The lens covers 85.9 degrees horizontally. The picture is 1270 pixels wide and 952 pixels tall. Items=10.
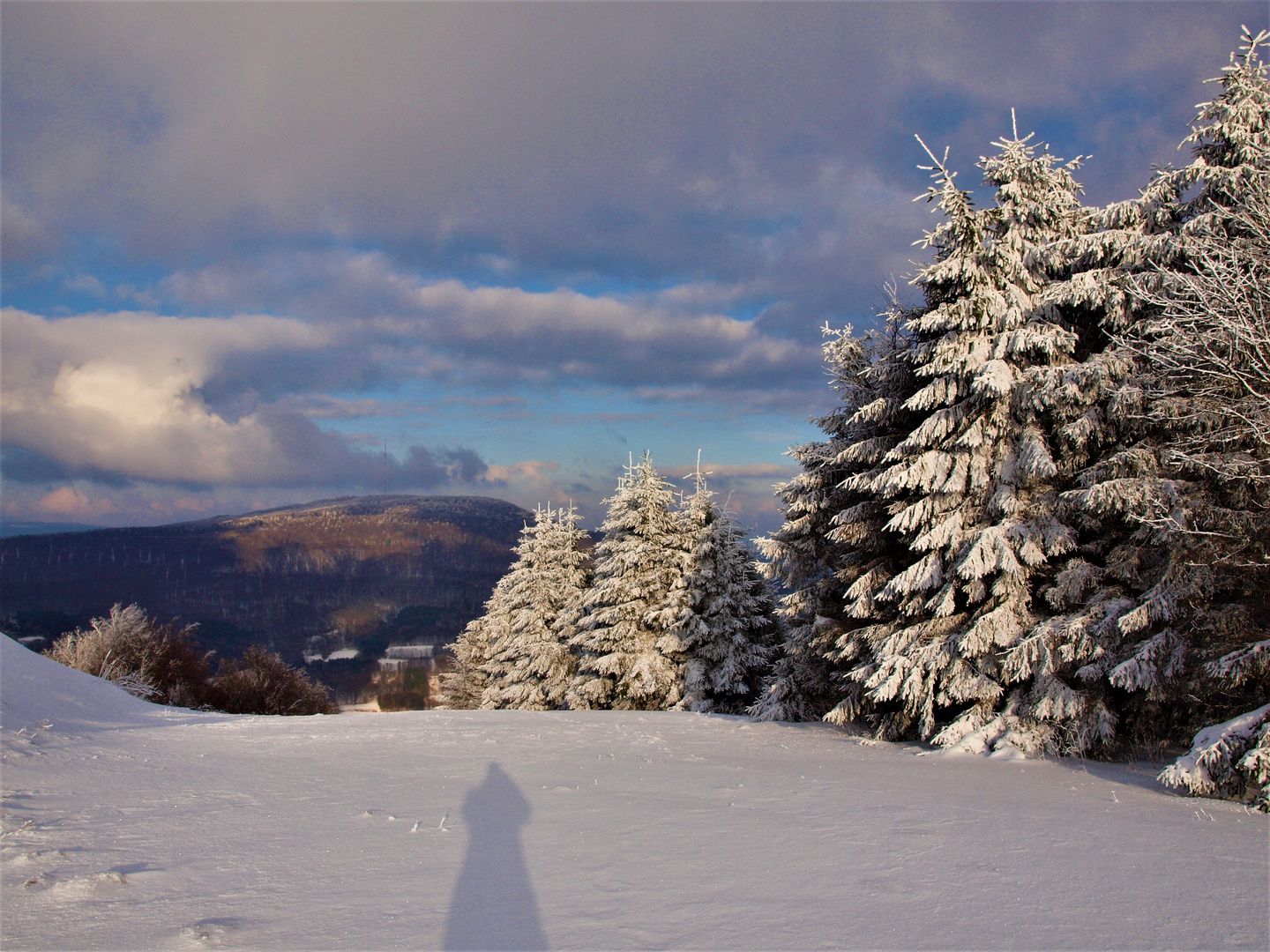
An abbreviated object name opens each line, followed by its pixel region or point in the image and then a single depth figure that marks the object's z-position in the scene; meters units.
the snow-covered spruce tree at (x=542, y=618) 27.53
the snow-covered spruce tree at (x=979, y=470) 10.27
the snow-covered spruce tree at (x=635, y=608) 22.77
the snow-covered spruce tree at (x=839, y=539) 13.06
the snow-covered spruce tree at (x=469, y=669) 36.12
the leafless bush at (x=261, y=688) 40.91
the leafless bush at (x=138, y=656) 34.66
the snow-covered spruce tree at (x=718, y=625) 22.17
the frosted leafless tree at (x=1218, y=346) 7.14
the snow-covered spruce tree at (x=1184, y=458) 7.67
